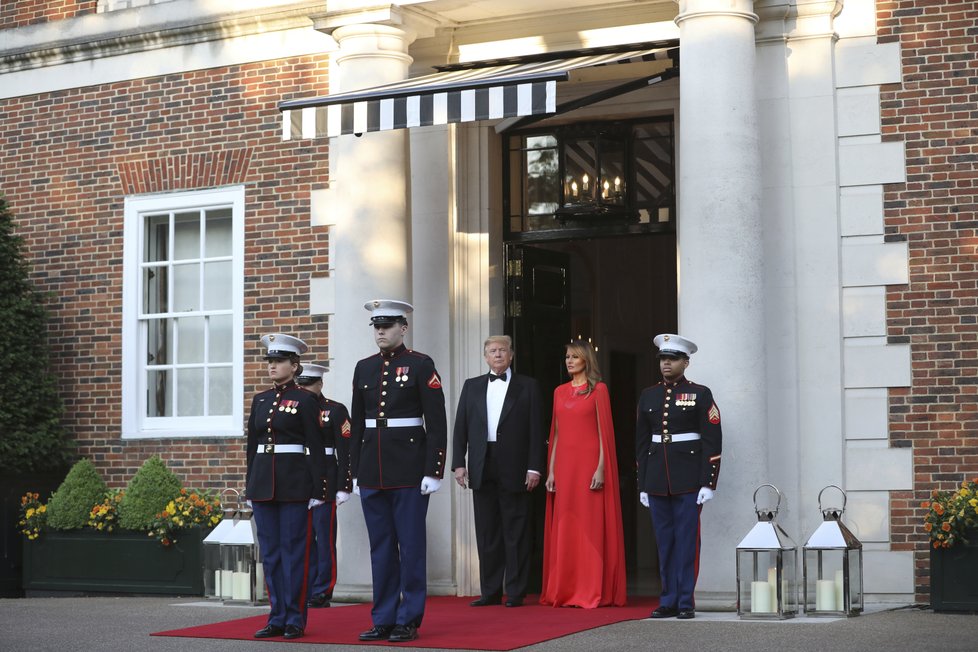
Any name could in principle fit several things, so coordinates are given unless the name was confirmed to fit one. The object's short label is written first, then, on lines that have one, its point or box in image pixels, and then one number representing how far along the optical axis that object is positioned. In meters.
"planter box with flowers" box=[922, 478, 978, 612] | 9.52
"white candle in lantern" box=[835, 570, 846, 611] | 9.25
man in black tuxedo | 10.31
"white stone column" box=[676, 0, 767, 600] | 9.67
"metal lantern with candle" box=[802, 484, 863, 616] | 9.23
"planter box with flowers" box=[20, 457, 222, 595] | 11.91
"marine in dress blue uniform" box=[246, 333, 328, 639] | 8.52
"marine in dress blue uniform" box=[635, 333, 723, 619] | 9.27
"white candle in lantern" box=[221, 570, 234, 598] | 10.60
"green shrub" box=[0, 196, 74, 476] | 12.65
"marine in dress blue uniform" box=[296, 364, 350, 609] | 10.41
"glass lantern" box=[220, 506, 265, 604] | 10.48
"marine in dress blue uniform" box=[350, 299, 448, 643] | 8.41
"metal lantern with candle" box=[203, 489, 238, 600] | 10.62
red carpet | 8.32
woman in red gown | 10.15
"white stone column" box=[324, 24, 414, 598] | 10.99
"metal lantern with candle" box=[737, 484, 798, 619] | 9.02
